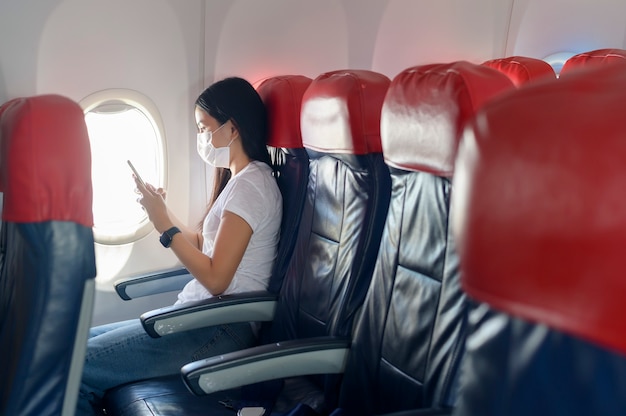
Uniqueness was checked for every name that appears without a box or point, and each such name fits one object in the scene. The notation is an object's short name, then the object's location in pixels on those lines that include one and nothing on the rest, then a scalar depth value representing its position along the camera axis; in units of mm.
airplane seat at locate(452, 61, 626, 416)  542
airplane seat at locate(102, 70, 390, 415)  1945
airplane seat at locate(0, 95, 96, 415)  1210
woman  2332
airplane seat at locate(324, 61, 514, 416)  1473
